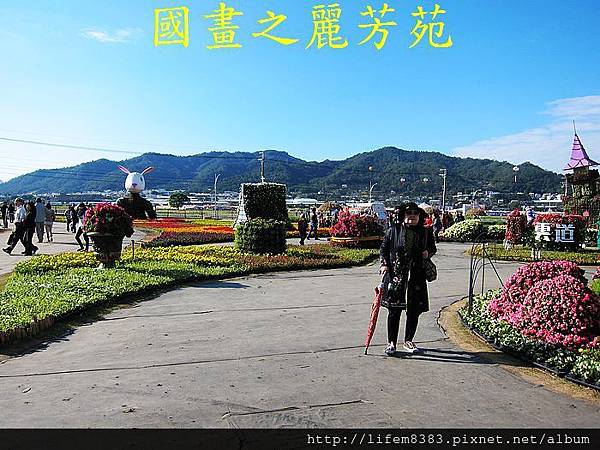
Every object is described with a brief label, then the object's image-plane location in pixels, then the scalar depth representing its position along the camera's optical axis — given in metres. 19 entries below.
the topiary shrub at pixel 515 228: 21.64
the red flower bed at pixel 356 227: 19.89
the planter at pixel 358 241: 19.91
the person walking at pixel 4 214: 31.12
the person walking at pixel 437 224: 26.09
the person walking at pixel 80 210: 27.84
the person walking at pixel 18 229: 17.42
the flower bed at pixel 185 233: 21.55
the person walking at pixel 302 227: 23.16
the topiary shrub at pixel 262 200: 23.31
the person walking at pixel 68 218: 28.15
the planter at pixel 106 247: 12.09
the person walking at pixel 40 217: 20.31
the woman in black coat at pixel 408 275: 6.00
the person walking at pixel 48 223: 22.88
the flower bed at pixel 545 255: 17.27
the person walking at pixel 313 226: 27.38
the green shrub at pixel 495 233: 25.94
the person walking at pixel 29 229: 17.33
